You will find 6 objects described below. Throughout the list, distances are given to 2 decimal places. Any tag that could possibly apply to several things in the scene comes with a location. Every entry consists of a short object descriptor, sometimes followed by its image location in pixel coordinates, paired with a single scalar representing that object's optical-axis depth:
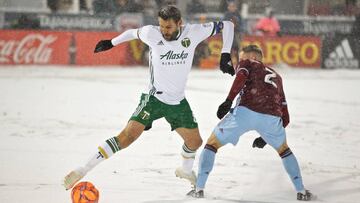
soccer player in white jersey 12.30
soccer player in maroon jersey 11.98
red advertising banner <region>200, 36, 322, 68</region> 41.06
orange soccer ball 11.38
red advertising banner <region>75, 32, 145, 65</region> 39.81
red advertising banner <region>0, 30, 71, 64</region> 38.62
